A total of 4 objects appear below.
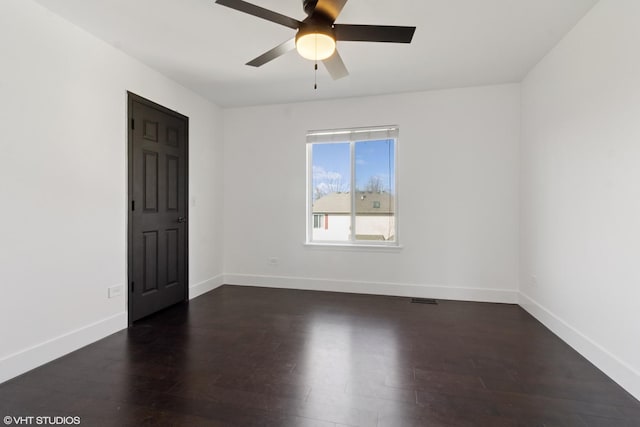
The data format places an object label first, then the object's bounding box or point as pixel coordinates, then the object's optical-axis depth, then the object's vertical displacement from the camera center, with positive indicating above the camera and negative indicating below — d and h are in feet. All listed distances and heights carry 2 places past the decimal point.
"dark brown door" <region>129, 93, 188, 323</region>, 10.37 +0.21
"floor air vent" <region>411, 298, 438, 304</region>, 12.70 -3.66
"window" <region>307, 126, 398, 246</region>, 14.10 +1.29
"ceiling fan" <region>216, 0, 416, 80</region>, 6.08 +3.94
